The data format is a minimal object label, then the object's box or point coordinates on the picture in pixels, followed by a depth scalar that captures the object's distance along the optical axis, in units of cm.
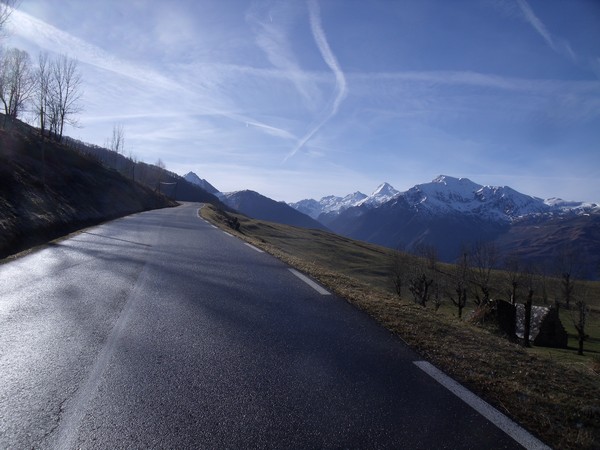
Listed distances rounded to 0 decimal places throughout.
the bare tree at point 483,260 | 6669
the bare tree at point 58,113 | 5224
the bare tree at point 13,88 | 4477
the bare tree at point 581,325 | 3713
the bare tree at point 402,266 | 6378
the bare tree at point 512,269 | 6688
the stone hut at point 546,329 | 3809
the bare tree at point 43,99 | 4909
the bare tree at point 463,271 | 6198
